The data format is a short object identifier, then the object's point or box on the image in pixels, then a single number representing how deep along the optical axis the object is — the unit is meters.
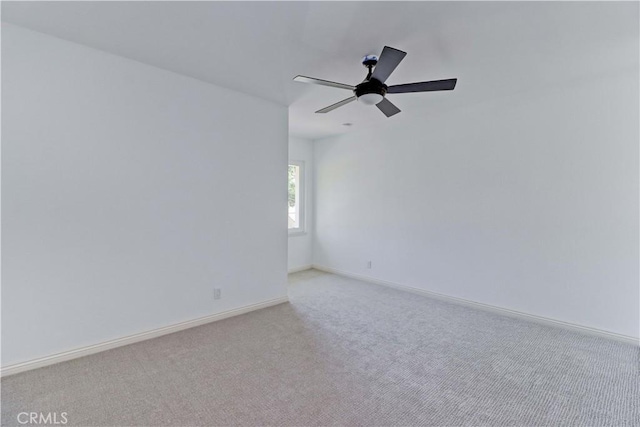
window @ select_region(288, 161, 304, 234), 5.46
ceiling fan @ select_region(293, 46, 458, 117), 1.90
